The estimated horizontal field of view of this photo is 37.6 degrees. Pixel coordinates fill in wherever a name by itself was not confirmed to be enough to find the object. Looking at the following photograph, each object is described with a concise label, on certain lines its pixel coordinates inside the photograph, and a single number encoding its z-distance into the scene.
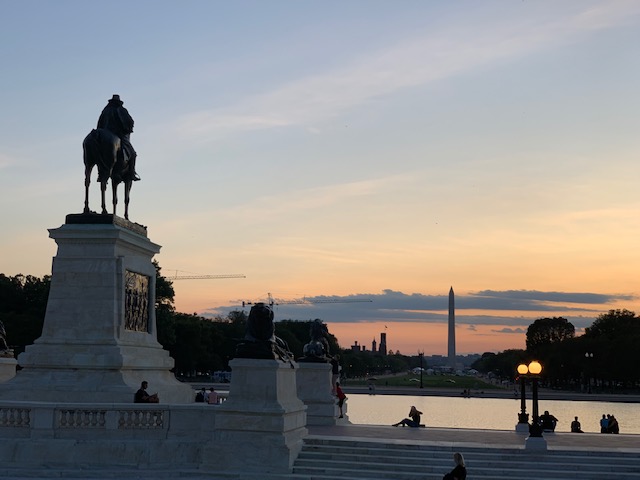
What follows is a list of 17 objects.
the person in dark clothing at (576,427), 36.50
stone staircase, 23.62
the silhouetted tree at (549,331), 160.50
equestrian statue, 30.38
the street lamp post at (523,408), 32.00
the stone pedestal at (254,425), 23.86
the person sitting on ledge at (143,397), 25.52
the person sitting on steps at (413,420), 34.69
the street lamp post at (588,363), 120.54
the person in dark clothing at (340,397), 36.69
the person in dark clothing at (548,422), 34.53
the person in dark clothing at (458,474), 16.12
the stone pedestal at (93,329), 26.86
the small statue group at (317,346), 36.84
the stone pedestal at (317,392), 34.97
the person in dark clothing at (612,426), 36.03
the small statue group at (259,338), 24.78
